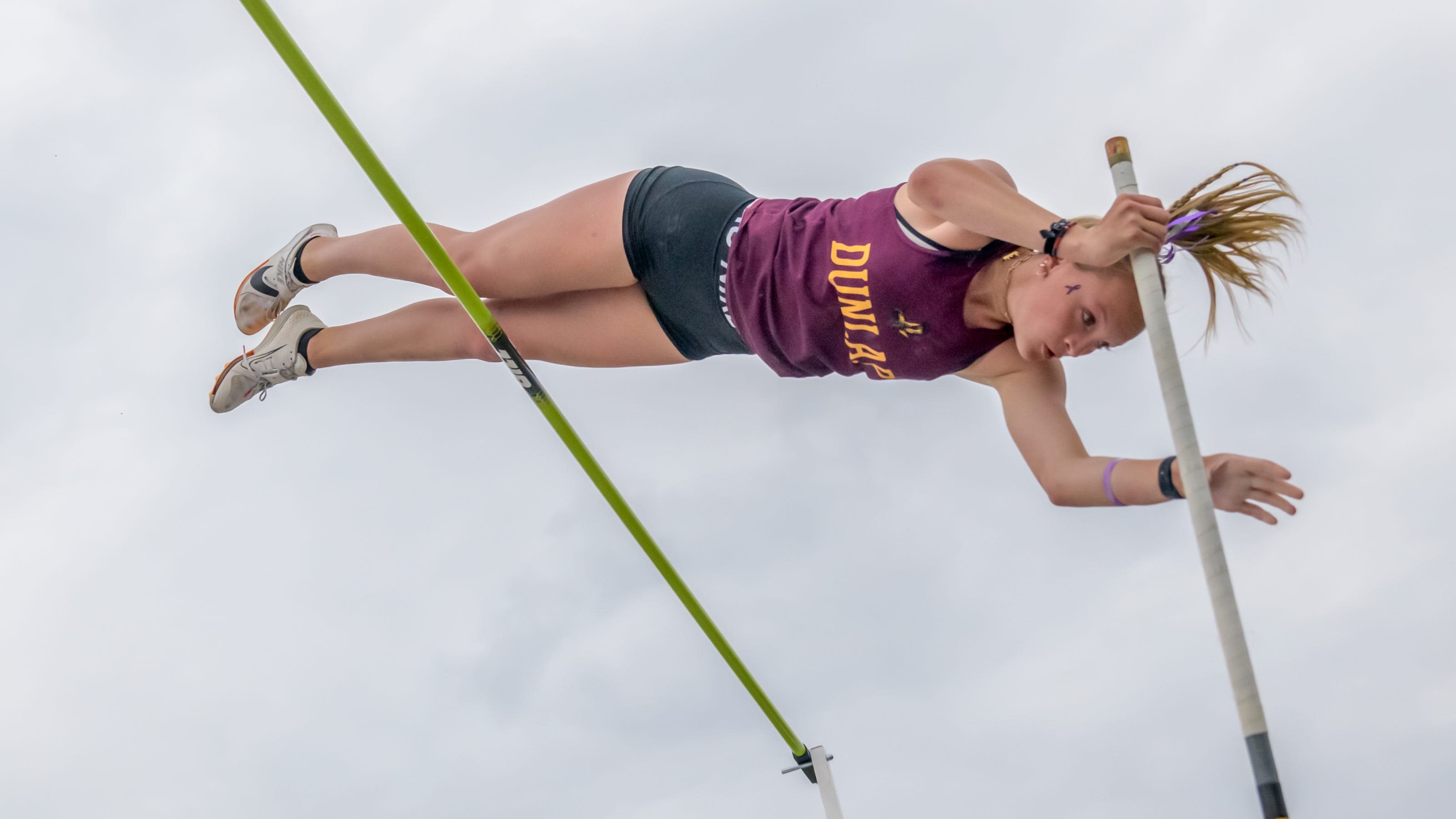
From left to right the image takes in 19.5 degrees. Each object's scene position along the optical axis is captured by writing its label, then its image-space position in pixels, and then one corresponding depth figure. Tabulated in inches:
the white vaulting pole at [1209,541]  224.0
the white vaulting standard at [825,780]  263.1
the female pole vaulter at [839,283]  236.2
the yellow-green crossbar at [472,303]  233.7
